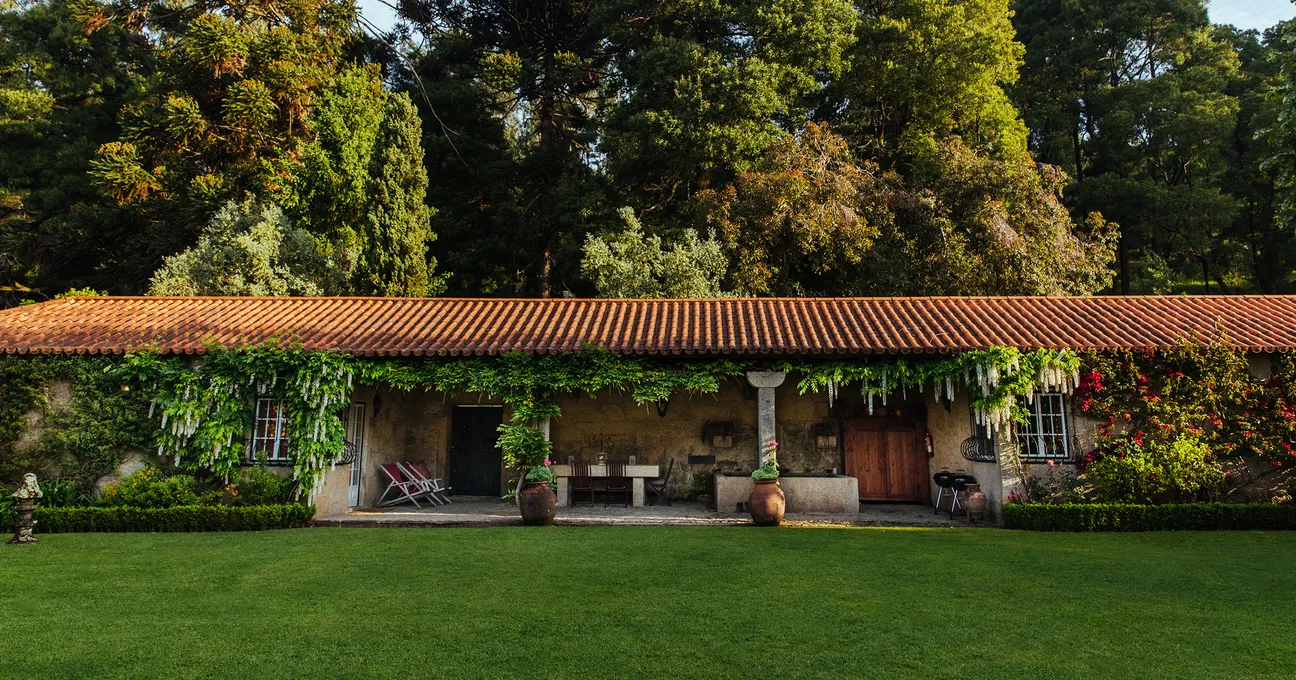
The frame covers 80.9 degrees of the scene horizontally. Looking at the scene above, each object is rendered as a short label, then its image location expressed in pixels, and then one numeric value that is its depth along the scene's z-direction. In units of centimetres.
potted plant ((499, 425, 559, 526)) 1202
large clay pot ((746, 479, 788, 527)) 1180
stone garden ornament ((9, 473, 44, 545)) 1005
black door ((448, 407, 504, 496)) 1672
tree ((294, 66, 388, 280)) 2456
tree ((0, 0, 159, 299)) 2541
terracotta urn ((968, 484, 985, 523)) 1253
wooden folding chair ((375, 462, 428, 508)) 1493
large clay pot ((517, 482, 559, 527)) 1200
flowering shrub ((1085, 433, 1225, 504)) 1177
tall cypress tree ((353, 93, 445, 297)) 2303
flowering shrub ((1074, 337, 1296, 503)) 1214
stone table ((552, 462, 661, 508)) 1466
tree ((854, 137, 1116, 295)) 2156
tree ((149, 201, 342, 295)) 2169
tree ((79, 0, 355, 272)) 2275
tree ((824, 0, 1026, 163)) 2502
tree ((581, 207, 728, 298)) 2133
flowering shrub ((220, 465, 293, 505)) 1233
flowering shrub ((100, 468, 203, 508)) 1195
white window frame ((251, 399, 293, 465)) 1341
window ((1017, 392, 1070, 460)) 1283
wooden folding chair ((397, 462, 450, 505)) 1512
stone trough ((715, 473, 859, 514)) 1326
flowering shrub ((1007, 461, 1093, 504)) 1230
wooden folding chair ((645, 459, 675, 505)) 1534
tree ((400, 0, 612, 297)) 2841
